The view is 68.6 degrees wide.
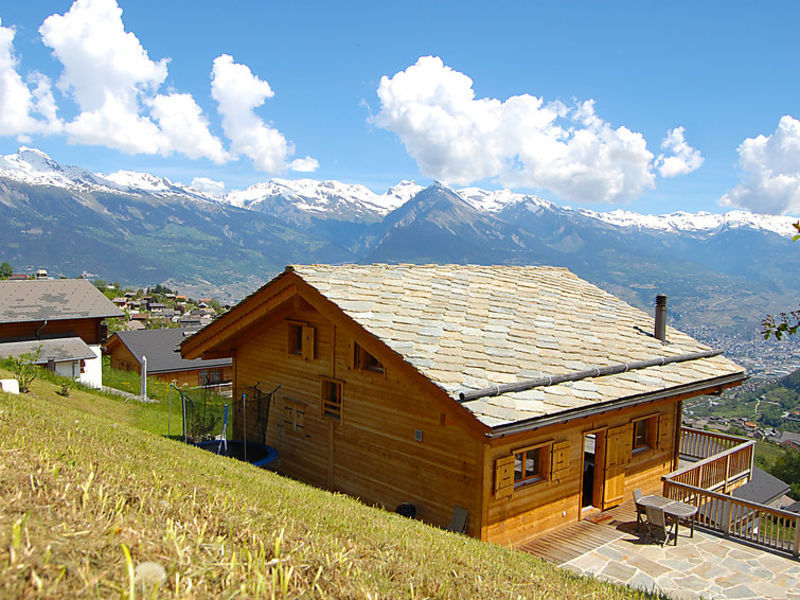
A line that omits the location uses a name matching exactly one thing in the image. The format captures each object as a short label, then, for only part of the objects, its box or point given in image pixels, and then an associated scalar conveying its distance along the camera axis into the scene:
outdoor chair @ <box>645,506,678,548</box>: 10.20
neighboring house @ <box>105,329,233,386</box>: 44.41
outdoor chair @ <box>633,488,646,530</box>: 10.60
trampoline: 12.82
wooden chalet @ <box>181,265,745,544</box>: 9.32
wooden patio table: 10.14
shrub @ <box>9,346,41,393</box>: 19.24
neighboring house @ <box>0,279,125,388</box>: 35.72
